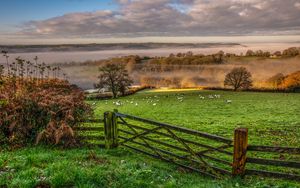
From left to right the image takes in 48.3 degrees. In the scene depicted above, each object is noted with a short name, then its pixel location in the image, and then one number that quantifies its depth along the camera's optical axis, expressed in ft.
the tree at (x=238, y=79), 257.55
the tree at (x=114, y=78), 232.32
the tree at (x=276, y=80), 277.37
